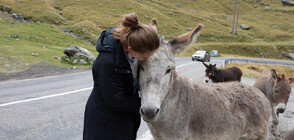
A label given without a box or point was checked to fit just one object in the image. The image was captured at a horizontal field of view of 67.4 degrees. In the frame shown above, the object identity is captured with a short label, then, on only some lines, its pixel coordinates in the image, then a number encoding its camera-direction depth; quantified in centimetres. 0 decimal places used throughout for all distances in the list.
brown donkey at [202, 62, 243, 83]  1126
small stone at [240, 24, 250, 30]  8056
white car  3108
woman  228
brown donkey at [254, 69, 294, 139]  586
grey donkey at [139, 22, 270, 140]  246
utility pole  7080
